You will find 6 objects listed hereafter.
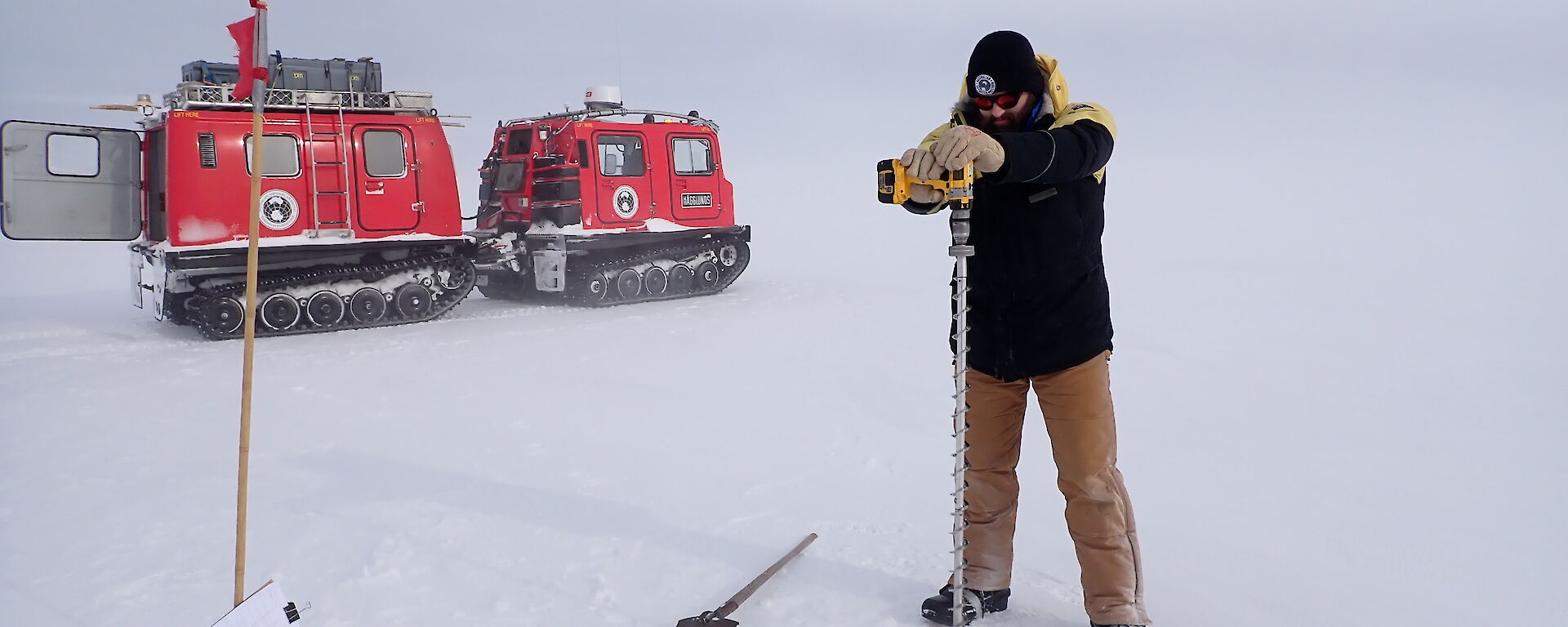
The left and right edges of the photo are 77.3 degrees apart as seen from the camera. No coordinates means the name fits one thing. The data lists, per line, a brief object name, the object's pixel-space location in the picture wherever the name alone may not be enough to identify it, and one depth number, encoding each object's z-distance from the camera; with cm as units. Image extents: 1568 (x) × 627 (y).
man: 264
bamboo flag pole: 231
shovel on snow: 283
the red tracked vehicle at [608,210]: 1023
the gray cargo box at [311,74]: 833
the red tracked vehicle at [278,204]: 788
